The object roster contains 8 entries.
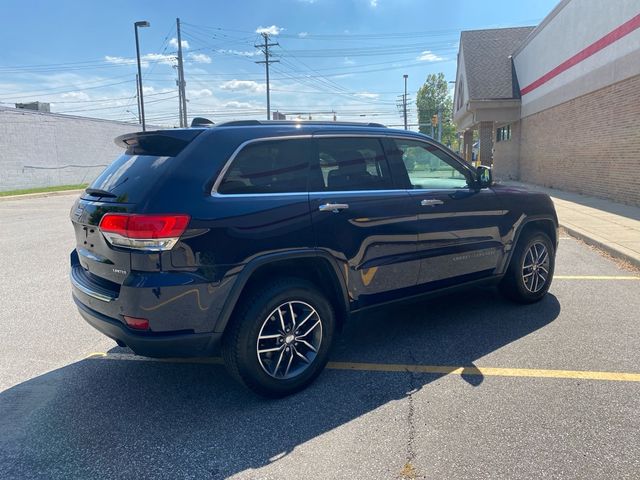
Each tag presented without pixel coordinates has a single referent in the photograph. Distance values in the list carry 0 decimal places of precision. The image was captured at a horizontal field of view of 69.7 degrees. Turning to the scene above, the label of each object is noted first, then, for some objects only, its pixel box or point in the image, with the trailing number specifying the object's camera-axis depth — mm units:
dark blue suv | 2791
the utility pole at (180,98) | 34656
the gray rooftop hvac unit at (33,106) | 29844
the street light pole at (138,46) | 24766
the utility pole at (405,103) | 80238
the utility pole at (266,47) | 46781
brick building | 12219
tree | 75250
